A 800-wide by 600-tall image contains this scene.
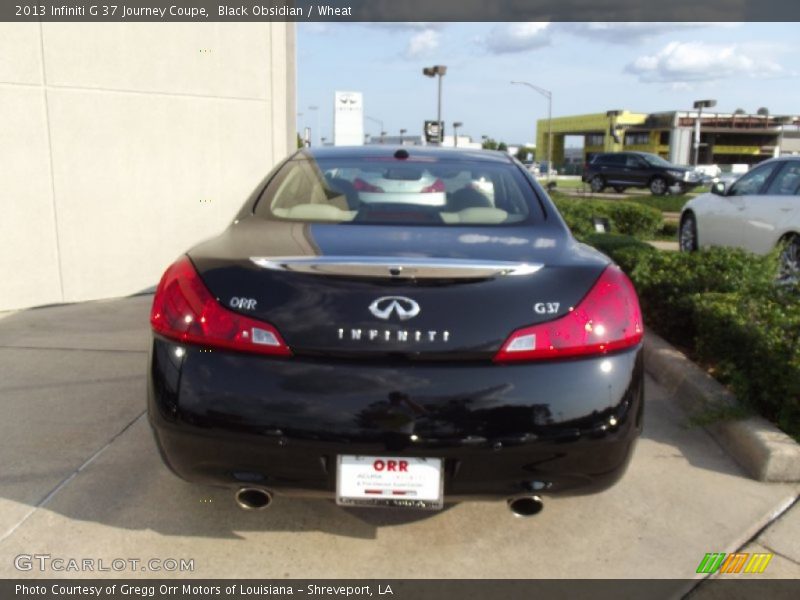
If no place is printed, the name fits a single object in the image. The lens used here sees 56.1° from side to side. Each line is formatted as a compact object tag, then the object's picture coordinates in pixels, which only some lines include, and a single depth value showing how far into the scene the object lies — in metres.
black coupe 2.27
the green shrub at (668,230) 13.84
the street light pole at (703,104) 45.16
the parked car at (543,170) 62.12
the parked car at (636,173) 26.16
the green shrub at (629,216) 12.50
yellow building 67.12
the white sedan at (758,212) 7.29
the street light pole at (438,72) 31.45
